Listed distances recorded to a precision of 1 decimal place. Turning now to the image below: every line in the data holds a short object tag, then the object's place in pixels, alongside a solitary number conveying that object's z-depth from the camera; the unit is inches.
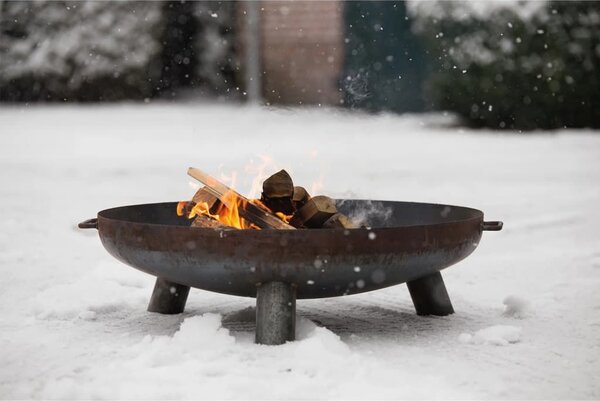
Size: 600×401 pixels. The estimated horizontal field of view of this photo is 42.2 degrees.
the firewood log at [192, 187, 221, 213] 112.2
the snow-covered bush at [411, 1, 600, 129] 446.3
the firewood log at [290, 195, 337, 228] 110.8
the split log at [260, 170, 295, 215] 114.1
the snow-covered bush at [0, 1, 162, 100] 504.7
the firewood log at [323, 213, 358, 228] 112.1
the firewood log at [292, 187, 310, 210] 118.6
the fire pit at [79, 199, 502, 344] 96.8
